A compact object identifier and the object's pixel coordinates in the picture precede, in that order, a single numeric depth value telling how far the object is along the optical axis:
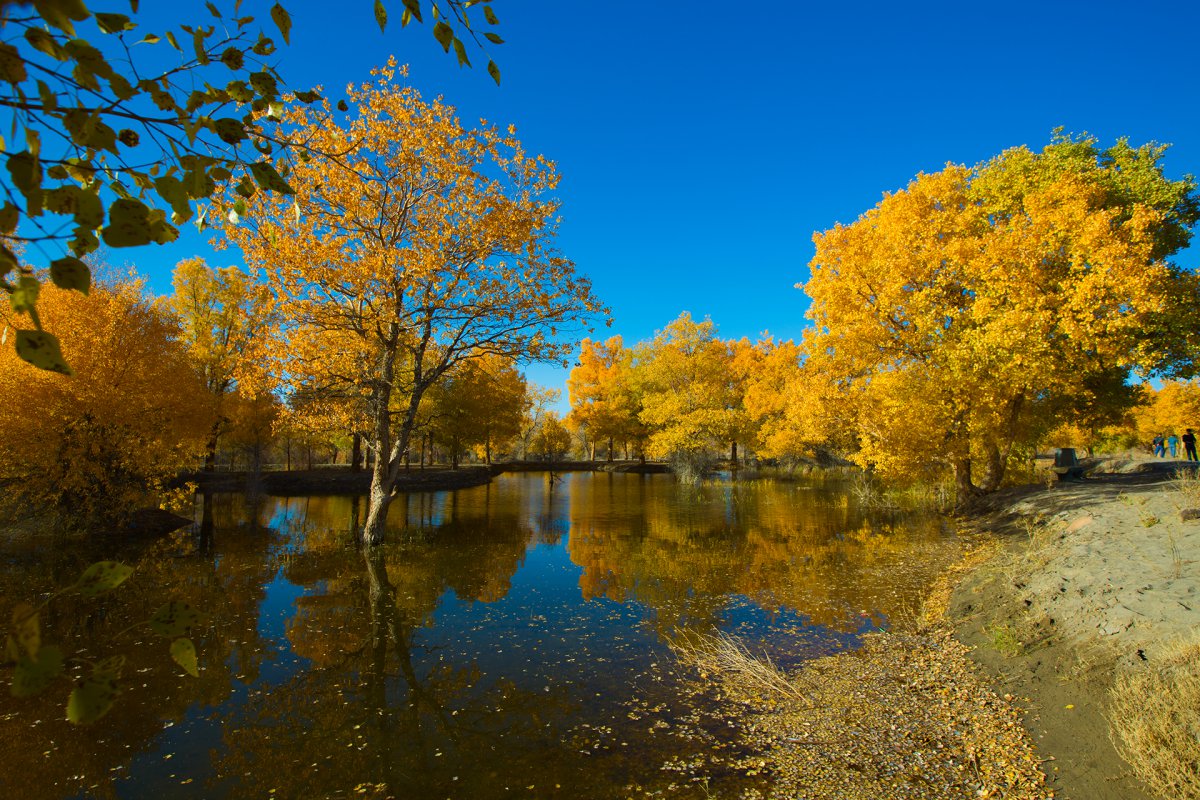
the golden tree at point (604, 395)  53.88
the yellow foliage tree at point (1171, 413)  40.81
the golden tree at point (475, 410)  39.91
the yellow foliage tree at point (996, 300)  14.62
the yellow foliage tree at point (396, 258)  12.88
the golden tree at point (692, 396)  36.28
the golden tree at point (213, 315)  28.89
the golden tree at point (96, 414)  14.49
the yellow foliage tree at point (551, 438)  62.75
